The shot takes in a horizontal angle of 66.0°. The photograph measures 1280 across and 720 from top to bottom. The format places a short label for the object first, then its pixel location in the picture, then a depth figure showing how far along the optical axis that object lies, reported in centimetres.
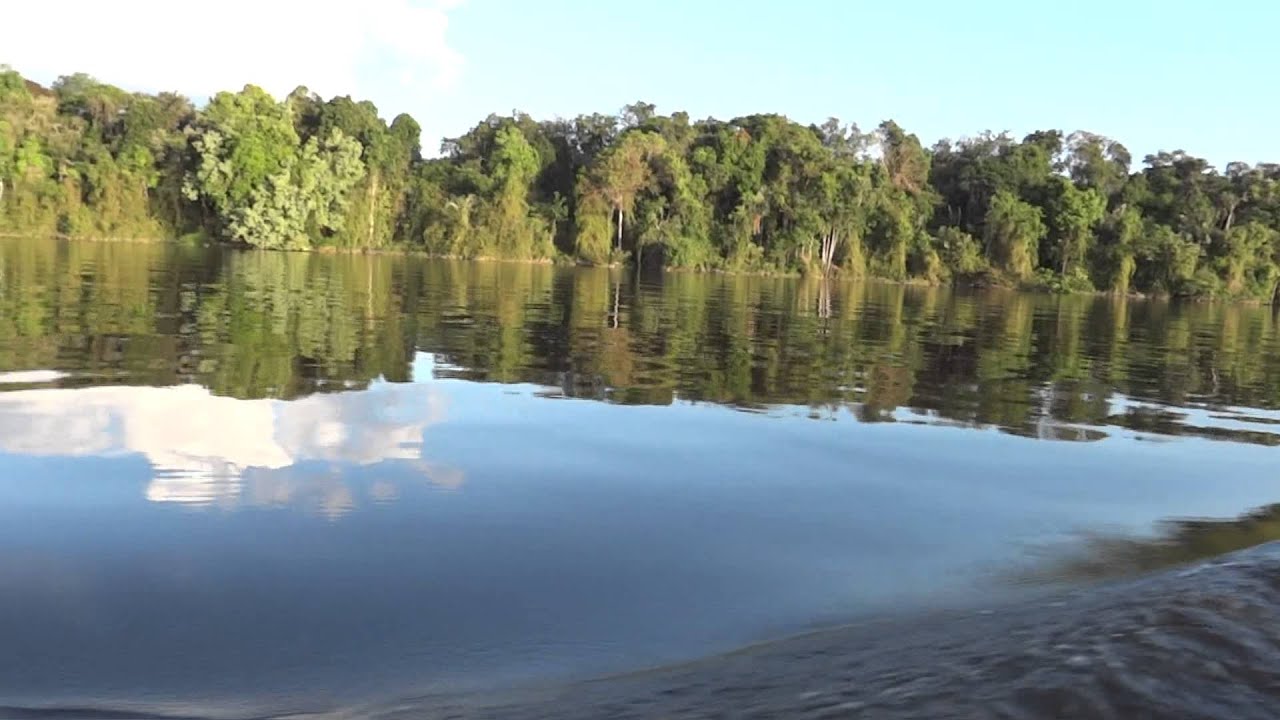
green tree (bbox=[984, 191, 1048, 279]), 7088
